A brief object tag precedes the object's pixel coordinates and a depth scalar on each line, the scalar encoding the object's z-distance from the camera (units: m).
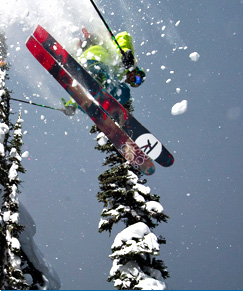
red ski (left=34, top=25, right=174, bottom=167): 6.76
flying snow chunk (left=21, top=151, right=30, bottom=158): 7.39
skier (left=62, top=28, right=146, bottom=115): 6.61
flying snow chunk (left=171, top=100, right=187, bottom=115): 7.25
